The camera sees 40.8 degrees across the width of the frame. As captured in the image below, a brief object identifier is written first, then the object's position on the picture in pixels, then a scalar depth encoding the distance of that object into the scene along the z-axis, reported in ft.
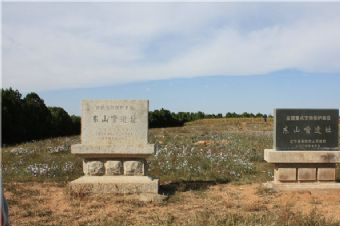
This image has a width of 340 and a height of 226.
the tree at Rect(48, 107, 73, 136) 129.39
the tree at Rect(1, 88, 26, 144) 104.78
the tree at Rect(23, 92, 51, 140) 115.55
